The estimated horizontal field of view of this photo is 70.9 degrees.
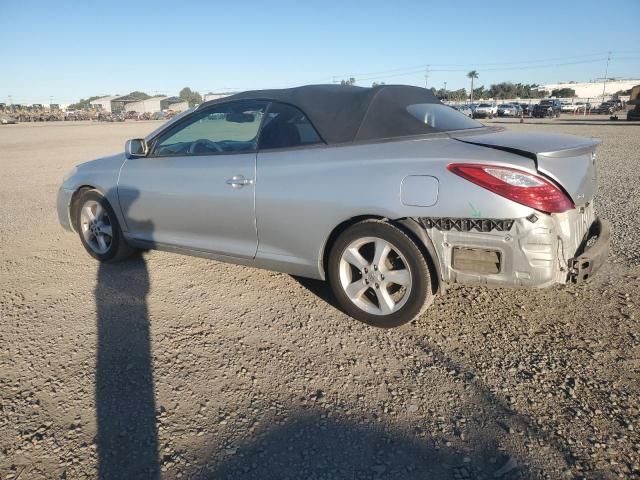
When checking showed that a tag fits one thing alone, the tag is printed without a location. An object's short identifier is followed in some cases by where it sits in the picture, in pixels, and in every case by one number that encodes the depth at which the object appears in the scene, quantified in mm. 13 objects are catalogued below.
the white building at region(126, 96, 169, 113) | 103500
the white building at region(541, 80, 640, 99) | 102938
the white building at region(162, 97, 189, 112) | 88294
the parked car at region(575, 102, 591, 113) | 53250
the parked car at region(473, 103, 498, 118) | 46966
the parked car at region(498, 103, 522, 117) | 50853
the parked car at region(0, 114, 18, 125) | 57625
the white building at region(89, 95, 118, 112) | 112862
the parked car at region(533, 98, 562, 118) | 44281
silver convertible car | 2658
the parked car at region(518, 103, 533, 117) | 49075
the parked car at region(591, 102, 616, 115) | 48538
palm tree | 100544
